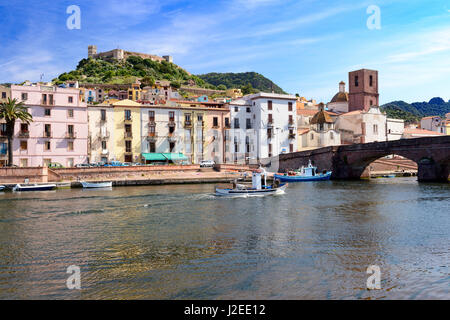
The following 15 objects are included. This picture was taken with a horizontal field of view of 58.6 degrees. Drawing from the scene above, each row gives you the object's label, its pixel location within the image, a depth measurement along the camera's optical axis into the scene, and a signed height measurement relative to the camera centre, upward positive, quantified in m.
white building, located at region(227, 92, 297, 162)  76.31 +6.97
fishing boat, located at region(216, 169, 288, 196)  41.03 -2.77
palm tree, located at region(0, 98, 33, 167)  54.06 +6.94
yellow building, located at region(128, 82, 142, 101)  135.77 +24.27
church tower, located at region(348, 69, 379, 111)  103.44 +18.71
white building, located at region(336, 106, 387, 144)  92.19 +8.31
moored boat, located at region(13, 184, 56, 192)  48.91 -2.64
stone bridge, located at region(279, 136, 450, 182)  57.16 +0.80
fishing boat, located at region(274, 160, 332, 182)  64.62 -2.20
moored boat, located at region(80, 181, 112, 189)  51.84 -2.58
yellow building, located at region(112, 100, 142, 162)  66.56 +5.47
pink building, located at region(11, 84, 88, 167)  60.19 +5.66
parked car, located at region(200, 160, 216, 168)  66.94 +0.05
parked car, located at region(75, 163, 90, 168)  59.28 +0.01
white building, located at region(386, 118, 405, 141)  100.00 +8.24
